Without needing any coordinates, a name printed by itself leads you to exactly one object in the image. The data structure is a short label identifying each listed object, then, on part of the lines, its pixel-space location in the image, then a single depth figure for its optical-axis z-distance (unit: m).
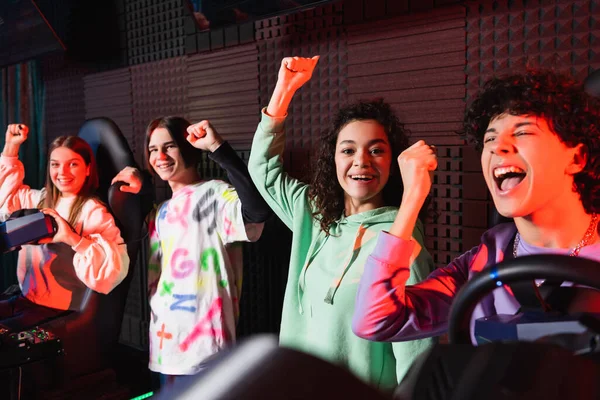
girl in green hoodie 1.97
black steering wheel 0.74
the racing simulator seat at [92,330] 3.32
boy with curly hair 1.40
